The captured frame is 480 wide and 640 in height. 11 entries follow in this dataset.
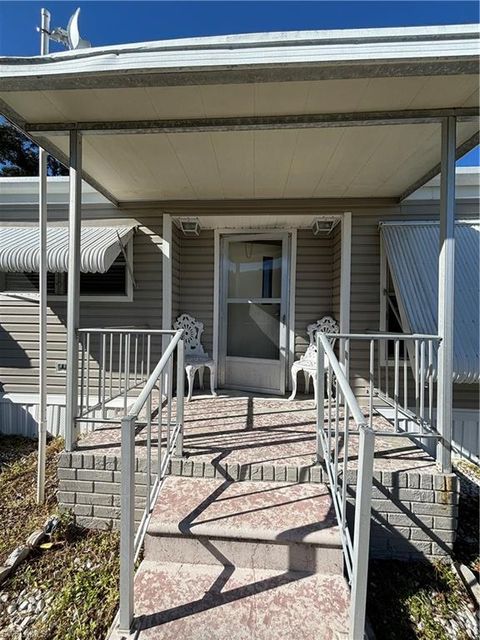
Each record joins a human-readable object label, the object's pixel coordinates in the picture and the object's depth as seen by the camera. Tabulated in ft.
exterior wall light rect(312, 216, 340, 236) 12.92
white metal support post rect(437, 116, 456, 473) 7.34
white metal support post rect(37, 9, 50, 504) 9.19
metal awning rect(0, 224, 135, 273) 10.93
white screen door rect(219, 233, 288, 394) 13.98
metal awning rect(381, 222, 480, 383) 11.06
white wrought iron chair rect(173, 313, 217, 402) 13.10
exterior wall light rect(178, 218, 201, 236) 13.26
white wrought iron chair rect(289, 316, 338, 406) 12.61
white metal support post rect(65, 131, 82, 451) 8.02
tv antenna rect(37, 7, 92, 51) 7.85
